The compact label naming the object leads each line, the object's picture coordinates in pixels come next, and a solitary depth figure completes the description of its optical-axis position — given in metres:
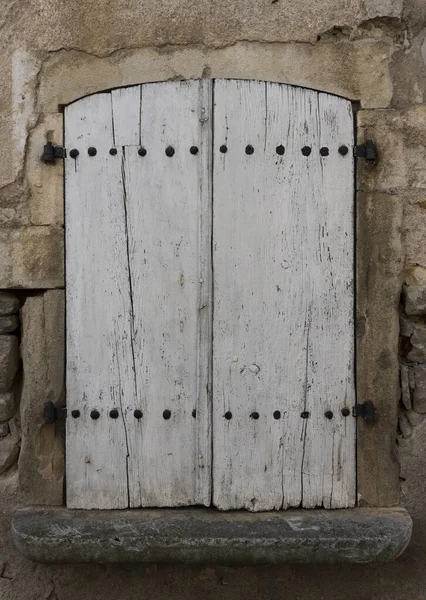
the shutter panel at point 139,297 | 2.31
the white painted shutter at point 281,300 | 2.31
